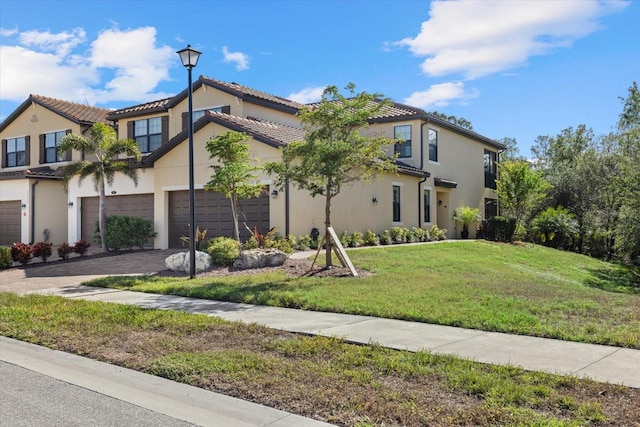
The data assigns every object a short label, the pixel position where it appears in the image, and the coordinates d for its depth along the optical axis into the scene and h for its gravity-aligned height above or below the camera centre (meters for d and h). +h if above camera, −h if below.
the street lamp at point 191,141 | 13.62 +1.93
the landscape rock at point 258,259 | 15.31 -1.20
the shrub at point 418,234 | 24.34 -0.85
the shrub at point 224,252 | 15.62 -1.02
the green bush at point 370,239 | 21.48 -0.91
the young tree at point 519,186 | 28.88 +1.51
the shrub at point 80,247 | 19.14 -1.06
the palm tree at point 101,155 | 19.92 +2.26
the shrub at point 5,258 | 17.12 -1.29
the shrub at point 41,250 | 18.16 -1.10
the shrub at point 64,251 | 18.69 -1.17
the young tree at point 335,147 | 13.55 +1.69
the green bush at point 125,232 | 20.08 -0.58
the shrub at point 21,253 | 17.77 -1.17
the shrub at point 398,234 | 23.16 -0.79
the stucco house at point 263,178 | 19.34 +1.62
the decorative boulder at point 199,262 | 15.09 -1.26
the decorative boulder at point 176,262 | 15.20 -1.26
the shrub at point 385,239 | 22.34 -0.95
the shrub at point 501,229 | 28.45 -0.71
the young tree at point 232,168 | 15.41 +1.35
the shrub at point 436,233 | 26.03 -0.83
